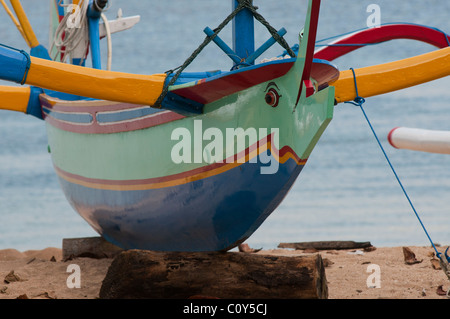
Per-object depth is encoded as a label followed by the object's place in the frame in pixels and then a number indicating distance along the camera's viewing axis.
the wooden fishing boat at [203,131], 8.16
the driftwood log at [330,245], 13.13
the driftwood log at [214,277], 8.45
